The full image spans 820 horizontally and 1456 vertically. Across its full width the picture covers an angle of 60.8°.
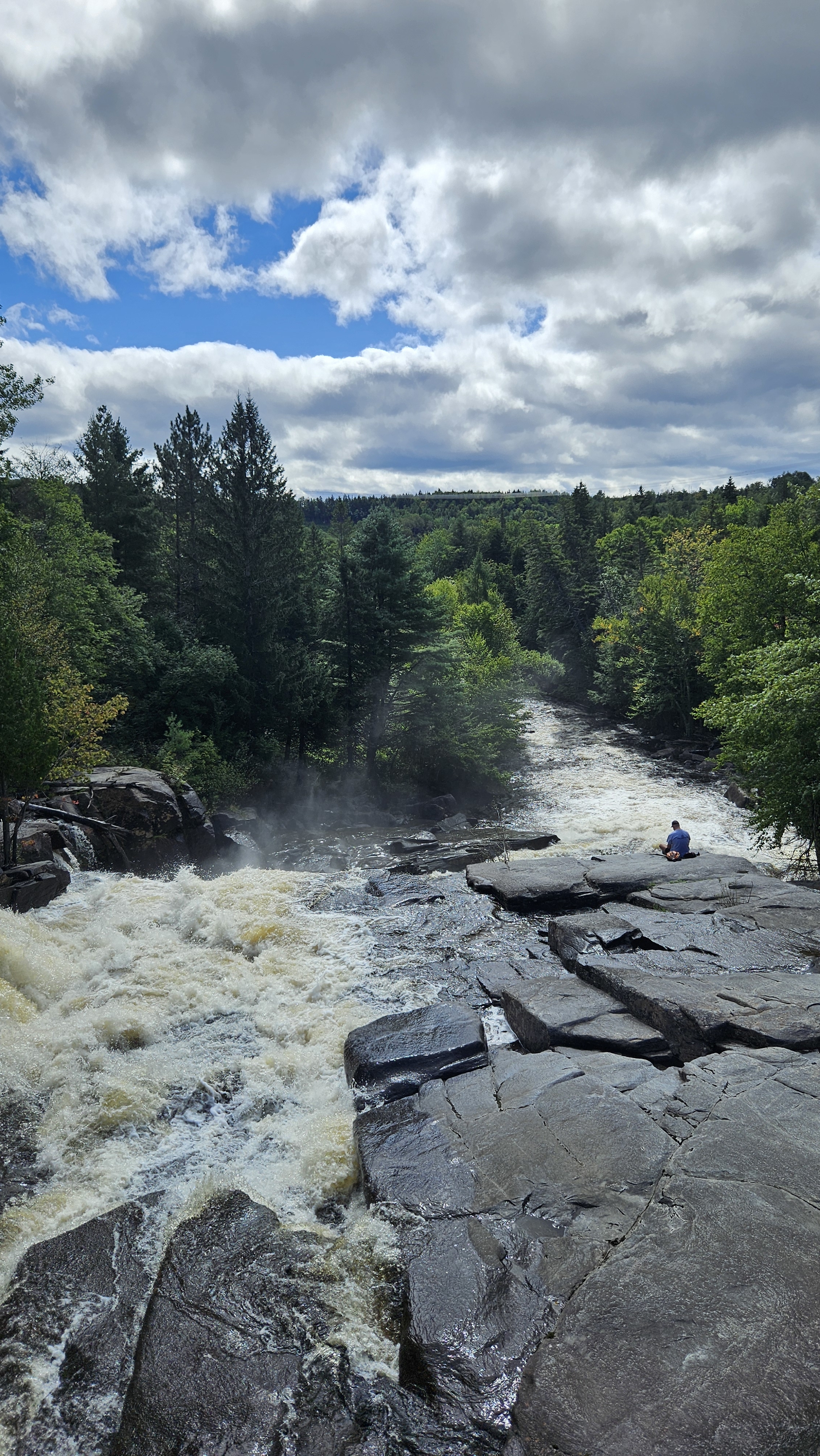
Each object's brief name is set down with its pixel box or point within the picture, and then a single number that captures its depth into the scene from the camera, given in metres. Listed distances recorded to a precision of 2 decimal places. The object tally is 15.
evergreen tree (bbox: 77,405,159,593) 37.00
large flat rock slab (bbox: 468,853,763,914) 15.98
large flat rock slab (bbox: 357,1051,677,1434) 5.42
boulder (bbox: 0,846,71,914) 14.92
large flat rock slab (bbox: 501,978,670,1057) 9.45
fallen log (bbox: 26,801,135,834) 18.56
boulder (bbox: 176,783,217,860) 22.38
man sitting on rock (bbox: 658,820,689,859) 17.98
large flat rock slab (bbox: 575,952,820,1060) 8.84
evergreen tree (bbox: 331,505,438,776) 33.09
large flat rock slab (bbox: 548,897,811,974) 11.89
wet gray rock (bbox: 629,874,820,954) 13.20
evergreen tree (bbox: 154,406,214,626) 40.81
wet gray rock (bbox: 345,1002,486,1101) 9.30
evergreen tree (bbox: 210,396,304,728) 32.28
